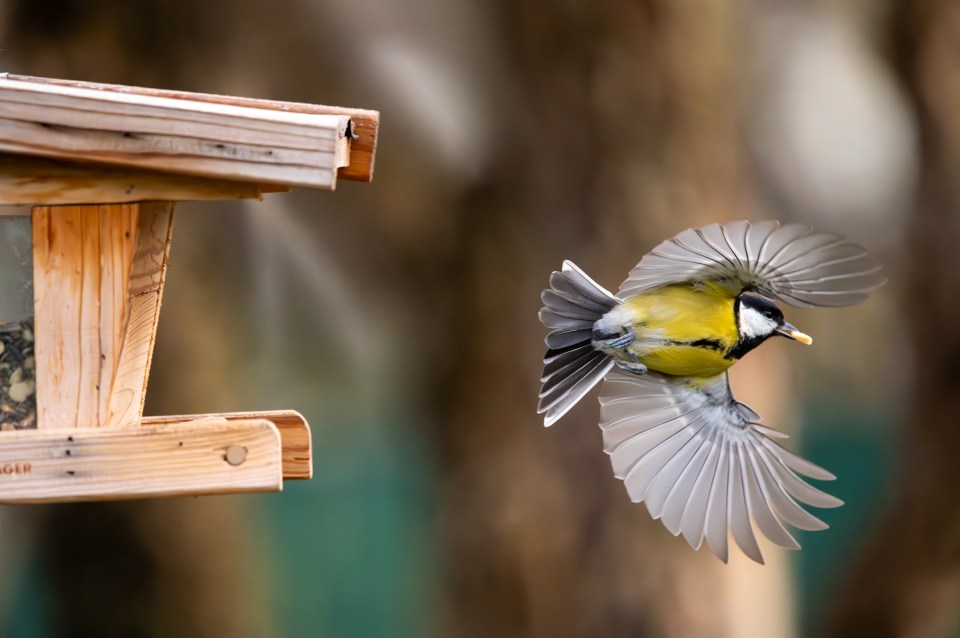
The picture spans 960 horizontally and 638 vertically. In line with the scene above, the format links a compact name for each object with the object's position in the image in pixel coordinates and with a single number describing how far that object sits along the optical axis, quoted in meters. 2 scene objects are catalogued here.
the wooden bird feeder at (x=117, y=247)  6.69
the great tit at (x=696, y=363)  6.86
